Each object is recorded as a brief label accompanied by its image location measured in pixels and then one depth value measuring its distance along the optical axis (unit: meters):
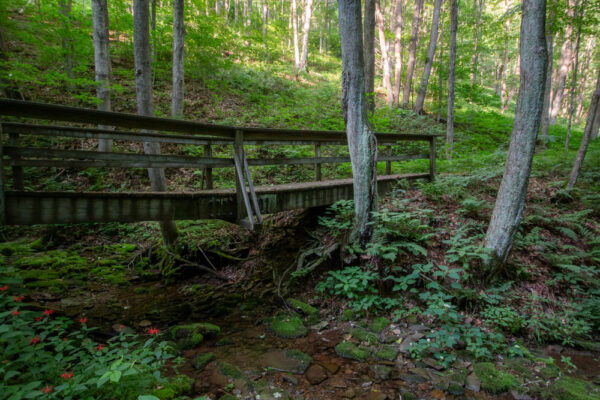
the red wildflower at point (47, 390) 1.81
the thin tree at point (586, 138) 6.70
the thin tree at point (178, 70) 8.75
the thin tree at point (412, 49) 16.30
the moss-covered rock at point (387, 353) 3.58
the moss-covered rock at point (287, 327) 4.15
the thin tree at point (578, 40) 7.31
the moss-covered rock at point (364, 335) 3.91
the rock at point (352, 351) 3.62
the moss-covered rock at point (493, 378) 3.04
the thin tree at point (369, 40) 9.23
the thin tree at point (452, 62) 11.20
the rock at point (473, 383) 3.07
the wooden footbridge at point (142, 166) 3.29
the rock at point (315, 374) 3.25
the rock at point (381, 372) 3.27
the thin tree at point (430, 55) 14.39
